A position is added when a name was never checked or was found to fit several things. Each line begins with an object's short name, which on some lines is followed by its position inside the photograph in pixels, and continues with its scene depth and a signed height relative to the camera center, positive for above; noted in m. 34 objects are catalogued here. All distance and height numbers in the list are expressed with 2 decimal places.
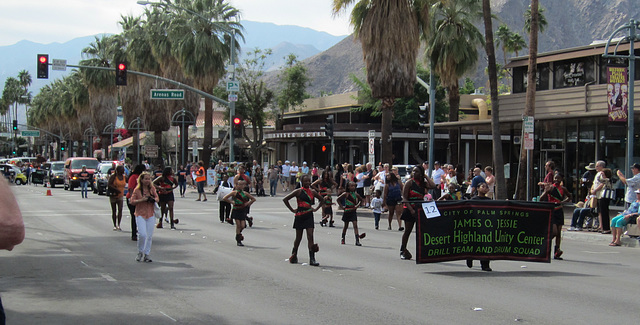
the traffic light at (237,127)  31.00 +1.45
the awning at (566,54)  25.08 +4.18
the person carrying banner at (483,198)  11.90 -1.24
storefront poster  18.77 +1.89
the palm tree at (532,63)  21.20 +3.17
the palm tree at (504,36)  64.81 +12.08
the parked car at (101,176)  35.91 -1.04
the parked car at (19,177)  49.58 -1.55
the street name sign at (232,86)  33.75 +3.66
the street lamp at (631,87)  18.72 +2.11
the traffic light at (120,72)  29.56 +3.77
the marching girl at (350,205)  15.77 -1.09
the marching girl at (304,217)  12.35 -1.09
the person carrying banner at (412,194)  12.73 -0.71
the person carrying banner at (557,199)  13.27 -0.80
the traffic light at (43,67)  28.81 +3.87
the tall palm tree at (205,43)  42.66 +7.36
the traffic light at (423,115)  28.97 +1.93
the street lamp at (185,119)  46.73 +2.94
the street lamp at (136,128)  51.56 +2.35
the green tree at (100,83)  58.62 +6.63
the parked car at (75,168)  41.44 -0.68
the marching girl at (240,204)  15.23 -1.08
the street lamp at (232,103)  33.62 +2.81
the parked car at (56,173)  45.59 -1.15
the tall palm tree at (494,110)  22.34 +1.66
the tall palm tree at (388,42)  27.84 +4.94
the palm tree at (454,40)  32.81 +5.89
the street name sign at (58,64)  30.08 +4.17
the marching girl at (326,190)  20.25 -0.97
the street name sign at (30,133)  100.45 +3.56
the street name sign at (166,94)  34.22 +3.26
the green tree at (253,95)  60.78 +5.81
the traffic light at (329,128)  31.23 +1.45
